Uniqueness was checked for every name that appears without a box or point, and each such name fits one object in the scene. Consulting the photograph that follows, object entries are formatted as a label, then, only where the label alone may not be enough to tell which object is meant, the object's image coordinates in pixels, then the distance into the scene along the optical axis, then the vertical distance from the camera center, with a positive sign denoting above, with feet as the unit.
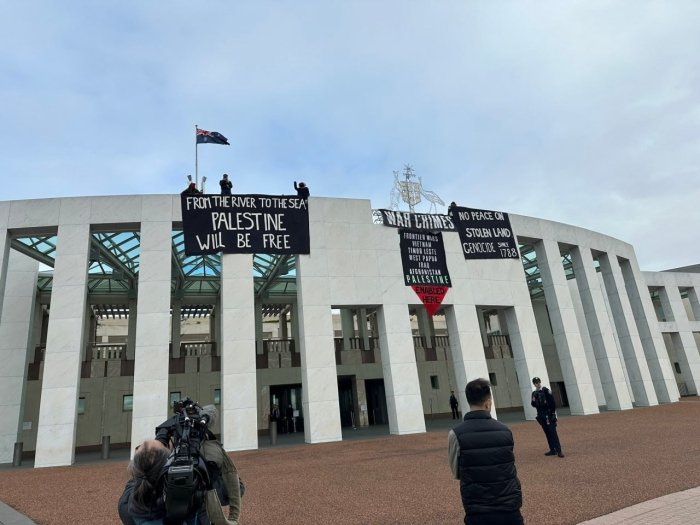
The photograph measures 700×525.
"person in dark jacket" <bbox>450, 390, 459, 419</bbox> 91.91 -3.79
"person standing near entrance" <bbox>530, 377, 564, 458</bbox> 36.73 -3.11
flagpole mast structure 68.13 +35.85
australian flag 68.49 +39.89
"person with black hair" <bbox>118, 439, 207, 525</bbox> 10.86 -1.67
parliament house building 58.03 +11.70
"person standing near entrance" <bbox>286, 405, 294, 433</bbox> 94.53 -3.57
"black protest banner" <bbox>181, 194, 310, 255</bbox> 61.93 +24.73
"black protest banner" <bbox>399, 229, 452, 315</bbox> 69.31 +18.27
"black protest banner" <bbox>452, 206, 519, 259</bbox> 75.10 +24.15
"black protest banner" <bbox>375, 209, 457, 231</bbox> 70.95 +25.95
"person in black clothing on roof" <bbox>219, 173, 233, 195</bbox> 65.21 +30.95
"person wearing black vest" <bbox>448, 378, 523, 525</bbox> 10.91 -2.11
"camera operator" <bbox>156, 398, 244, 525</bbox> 11.33 -1.22
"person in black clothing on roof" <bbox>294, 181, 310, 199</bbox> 67.21 +29.85
